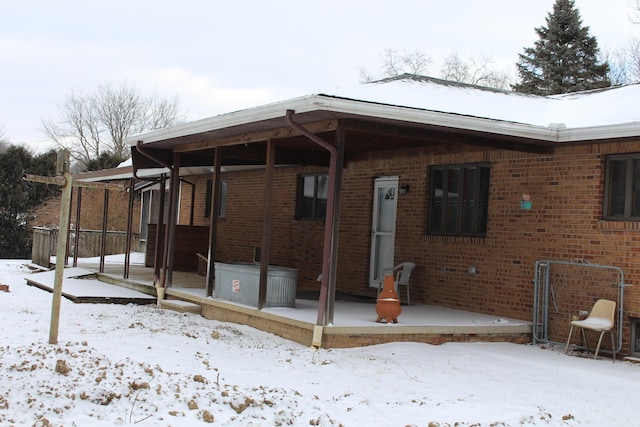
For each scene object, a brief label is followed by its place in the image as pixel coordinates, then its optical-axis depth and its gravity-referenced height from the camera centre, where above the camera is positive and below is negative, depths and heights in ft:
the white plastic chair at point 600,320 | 26.30 -2.66
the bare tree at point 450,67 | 132.87 +34.73
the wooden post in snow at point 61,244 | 23.18 -0.83
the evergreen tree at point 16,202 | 96.73 +2.00
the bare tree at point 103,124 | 141.49 +20.49
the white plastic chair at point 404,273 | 34.31 -1.69
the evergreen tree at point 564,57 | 96.43 +27.53
